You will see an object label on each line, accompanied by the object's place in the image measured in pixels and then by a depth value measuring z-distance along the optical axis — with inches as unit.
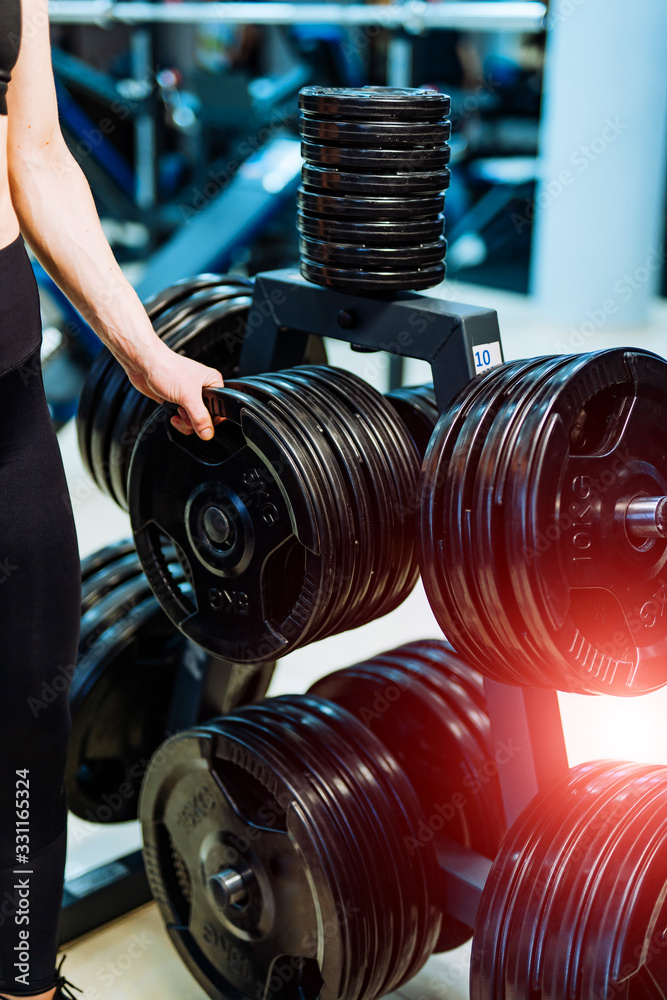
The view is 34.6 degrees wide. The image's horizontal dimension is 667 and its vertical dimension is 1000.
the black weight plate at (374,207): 56.1
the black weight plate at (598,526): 44.9
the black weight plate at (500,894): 48.5
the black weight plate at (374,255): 56.9
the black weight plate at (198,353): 67.9
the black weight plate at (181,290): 70.0
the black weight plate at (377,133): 55.0
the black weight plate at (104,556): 74.7
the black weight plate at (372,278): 57.4
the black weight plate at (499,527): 45.9
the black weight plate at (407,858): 56.6
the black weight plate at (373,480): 53.8
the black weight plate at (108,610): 70.8
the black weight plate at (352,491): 52.7
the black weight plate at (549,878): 46.8
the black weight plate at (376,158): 55.4
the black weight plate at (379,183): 55.8
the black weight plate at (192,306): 68.4
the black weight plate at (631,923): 44.4
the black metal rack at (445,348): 54.0
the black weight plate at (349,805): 54.7
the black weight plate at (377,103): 54.7
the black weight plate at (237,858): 54.3
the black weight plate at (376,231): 56.4
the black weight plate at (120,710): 70.0
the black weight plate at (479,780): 63.1
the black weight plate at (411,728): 64.3
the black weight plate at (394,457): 54.8
